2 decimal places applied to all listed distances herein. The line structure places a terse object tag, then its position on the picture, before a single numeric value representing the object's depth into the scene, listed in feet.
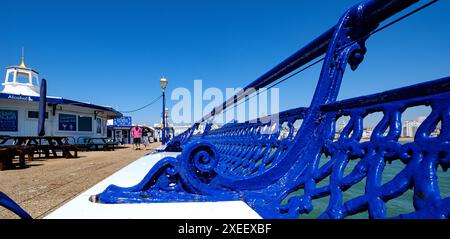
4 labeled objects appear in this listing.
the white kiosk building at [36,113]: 59.21
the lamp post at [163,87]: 46.13
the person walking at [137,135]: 65.92
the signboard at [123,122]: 140.18
